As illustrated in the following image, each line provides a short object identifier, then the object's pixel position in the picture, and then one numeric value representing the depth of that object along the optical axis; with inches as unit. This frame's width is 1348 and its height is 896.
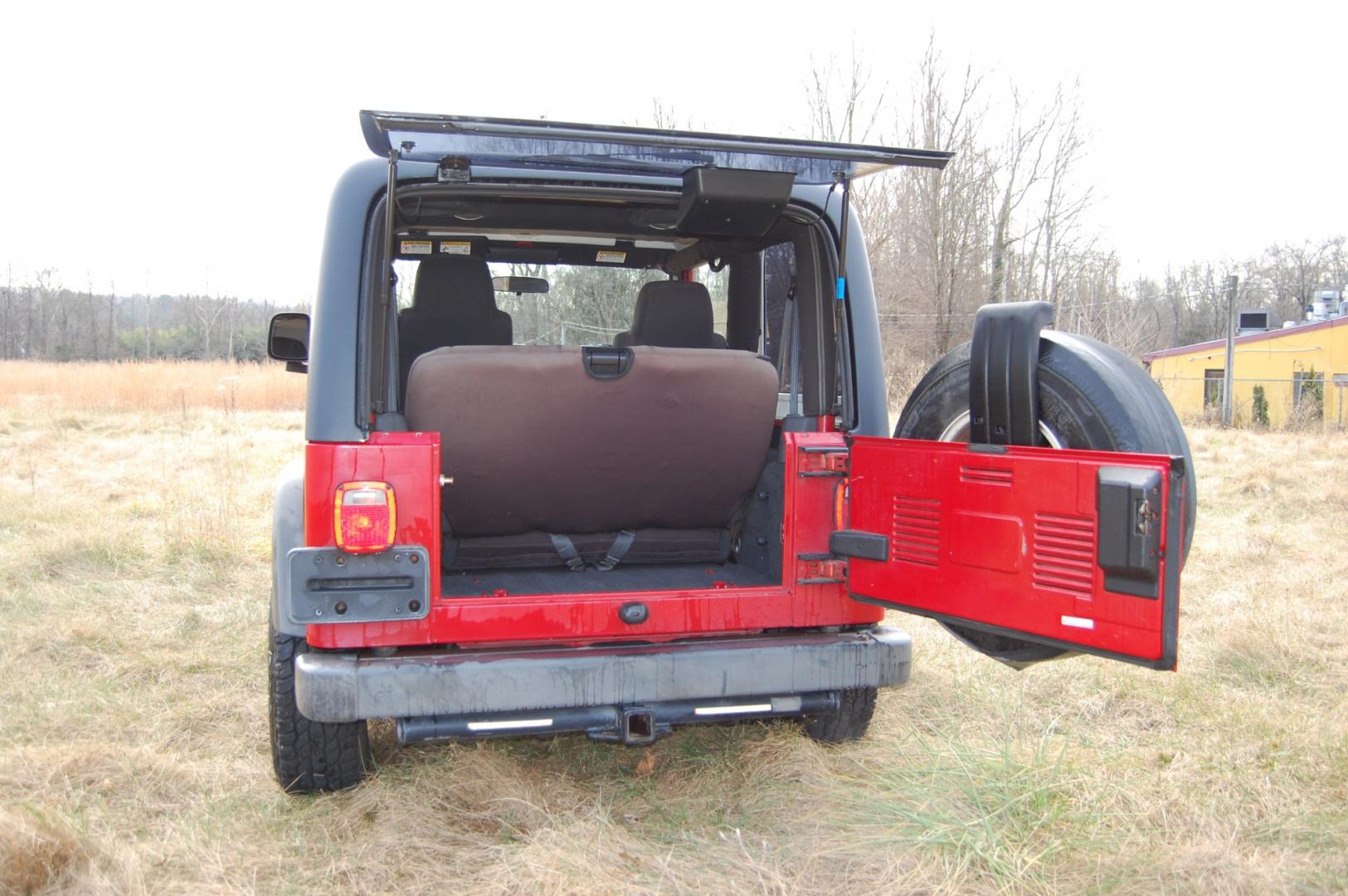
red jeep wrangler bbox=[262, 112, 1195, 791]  105.3
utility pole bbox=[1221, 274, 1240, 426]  1024.9
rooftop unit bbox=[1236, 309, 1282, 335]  1491.1
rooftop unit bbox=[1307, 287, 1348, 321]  1596.9
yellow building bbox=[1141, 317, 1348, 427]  1186.6
